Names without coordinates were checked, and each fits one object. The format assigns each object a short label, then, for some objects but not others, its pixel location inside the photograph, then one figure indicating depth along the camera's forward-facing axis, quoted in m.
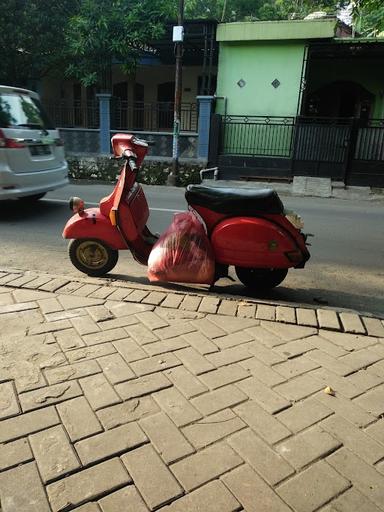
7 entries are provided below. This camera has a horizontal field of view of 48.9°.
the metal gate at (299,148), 12.70
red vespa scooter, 3.59
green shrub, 13.36
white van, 6.36
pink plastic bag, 3.60
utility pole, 11.22
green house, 12.76
